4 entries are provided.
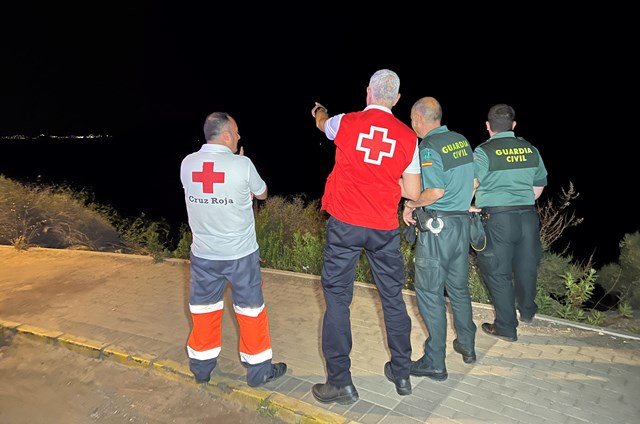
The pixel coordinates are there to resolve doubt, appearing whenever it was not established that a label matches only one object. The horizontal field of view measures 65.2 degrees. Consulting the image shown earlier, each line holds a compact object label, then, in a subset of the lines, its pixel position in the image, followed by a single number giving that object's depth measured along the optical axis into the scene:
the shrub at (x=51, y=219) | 10.85
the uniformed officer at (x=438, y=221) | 3.89
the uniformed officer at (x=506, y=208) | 4.61
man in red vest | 3.53
